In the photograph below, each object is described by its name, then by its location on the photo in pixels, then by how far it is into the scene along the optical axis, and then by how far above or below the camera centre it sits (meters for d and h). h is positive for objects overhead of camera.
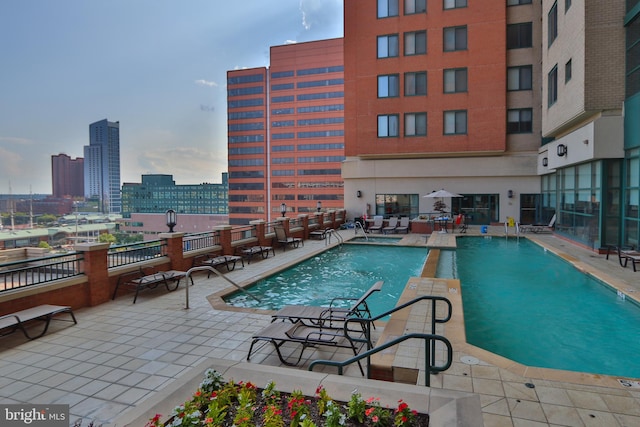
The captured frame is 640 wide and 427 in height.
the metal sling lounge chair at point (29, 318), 6.22 -1.89
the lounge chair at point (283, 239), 16.56 -1.50
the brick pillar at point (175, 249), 10.74 -1.24
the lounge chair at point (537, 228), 20.84 -1.34
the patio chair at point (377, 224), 22.77 -1.23
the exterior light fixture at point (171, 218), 10.88 -0.36
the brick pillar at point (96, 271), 8.31 -1.45
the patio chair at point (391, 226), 22.29 -1.35
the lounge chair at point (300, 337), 5.36 -1.95
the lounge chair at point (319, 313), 6.08 -1.81
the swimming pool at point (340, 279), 9.41 -2.28
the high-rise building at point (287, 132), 104.81 +21.40
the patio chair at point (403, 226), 22.47 -1.32
